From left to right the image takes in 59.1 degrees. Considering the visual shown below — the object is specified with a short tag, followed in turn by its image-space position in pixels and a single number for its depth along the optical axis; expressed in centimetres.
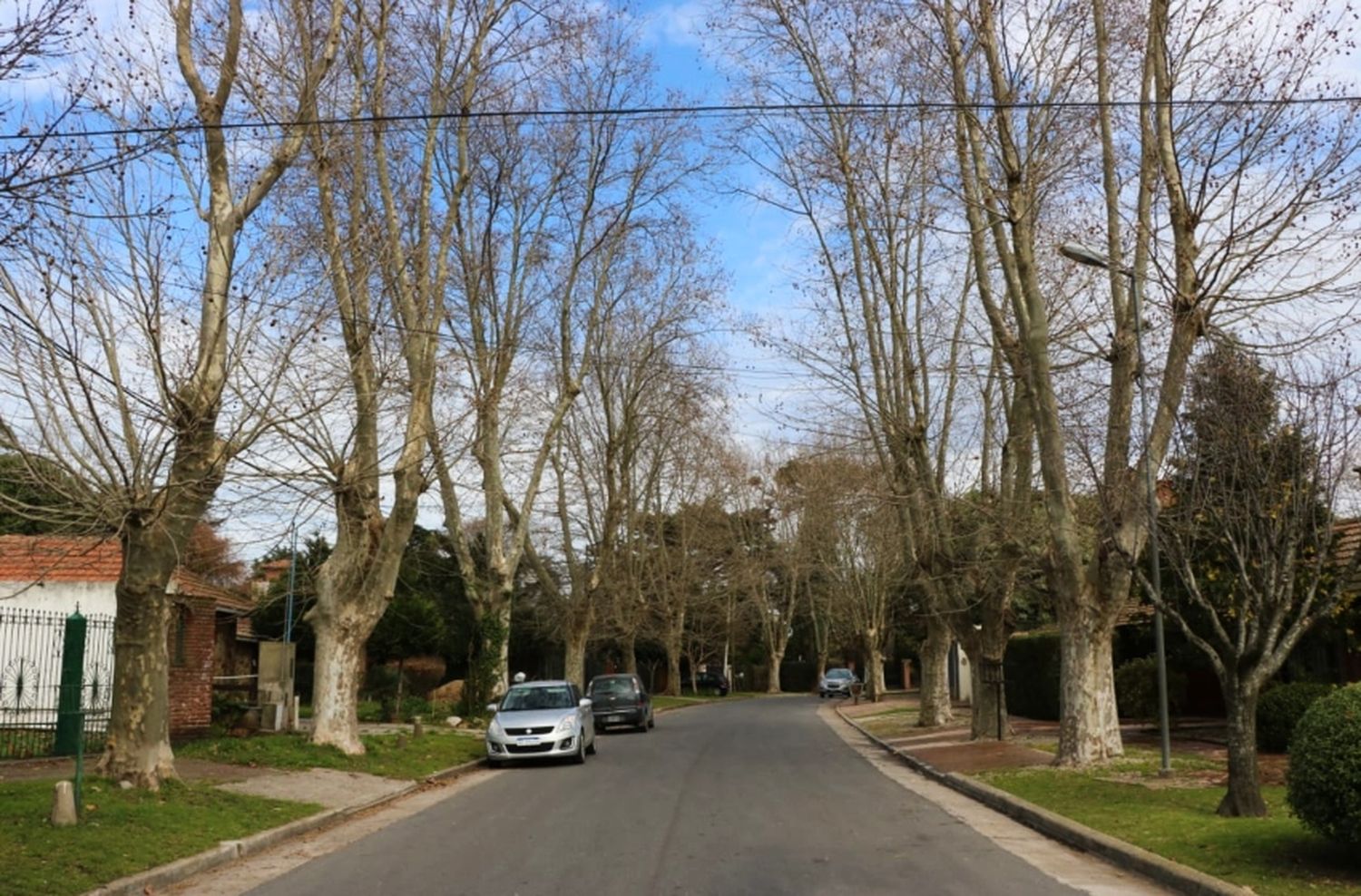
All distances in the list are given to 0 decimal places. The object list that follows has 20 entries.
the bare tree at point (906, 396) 2270
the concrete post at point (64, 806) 1070
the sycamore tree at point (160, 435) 1213
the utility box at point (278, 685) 2280
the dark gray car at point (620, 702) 3253
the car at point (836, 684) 6007
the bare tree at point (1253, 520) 1095
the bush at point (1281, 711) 1858
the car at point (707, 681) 7419
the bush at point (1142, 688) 2533
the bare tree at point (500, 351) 2583
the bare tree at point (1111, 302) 1464
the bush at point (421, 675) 4572
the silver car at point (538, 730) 2105
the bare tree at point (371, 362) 1758
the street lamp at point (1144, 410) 1444
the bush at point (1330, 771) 833
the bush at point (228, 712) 2267
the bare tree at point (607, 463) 3591
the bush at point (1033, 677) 3081
